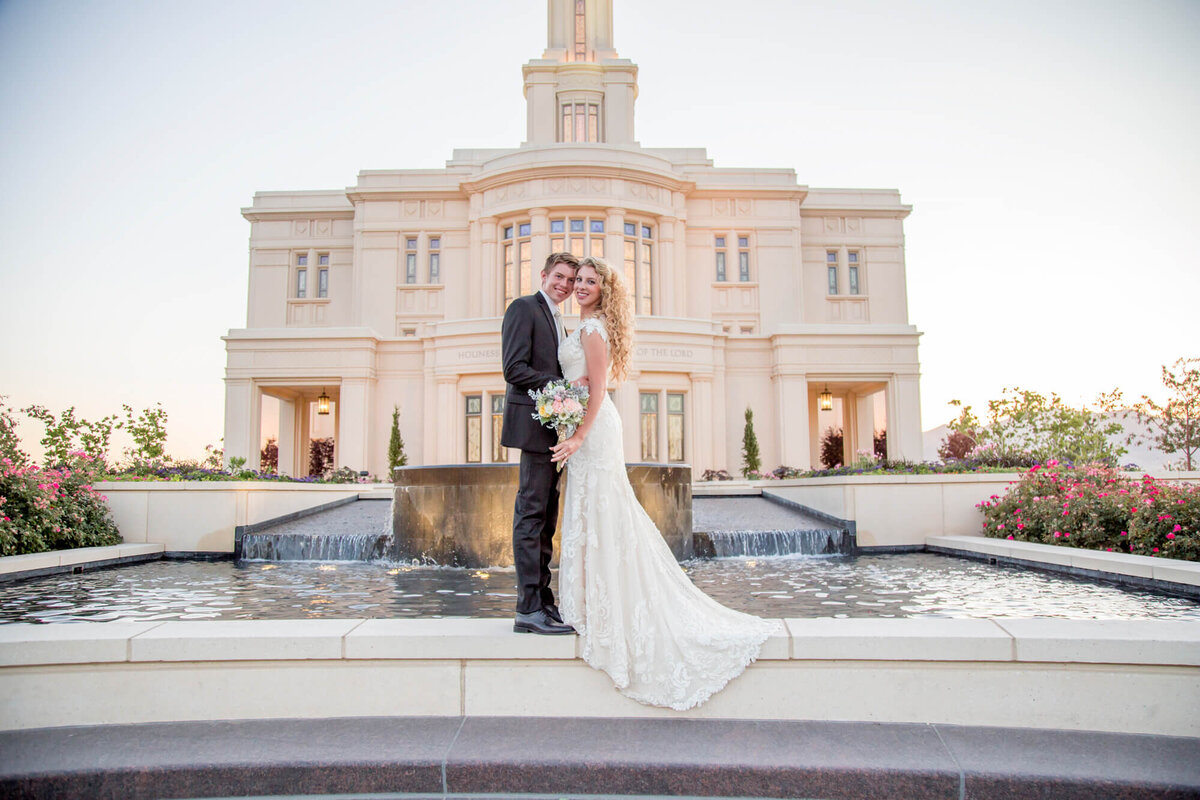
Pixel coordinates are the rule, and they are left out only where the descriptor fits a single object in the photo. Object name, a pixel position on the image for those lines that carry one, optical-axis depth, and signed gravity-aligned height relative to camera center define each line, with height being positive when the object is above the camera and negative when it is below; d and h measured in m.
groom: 3.70 +0.09
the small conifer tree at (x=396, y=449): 22.45 +0.22
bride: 3.39 -0.60
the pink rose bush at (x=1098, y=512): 7.71 -0.74
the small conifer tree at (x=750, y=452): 22.42 +0.03
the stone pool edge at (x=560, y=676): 3.19 -0.98
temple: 22.27 +5.55
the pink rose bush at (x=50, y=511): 8.77 -0.66
